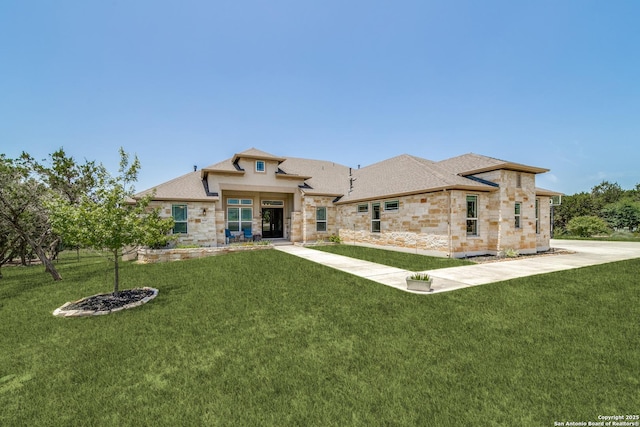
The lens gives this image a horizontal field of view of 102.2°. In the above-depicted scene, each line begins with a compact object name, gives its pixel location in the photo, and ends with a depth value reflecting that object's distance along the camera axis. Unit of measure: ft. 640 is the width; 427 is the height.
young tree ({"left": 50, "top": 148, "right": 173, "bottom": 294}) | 21.34
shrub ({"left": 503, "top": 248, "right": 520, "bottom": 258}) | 41.61
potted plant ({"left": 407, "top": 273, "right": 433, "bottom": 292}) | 22.04
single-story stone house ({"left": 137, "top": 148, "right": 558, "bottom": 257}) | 41.98
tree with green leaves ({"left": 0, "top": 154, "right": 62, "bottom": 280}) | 33.78
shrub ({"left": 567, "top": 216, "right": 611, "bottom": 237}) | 87.86
